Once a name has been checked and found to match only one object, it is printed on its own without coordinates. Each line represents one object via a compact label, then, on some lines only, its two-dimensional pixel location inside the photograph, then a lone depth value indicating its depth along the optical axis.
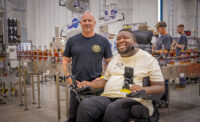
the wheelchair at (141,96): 1.38
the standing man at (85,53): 2.03
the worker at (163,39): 3.44
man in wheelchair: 1.39
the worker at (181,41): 4.75
